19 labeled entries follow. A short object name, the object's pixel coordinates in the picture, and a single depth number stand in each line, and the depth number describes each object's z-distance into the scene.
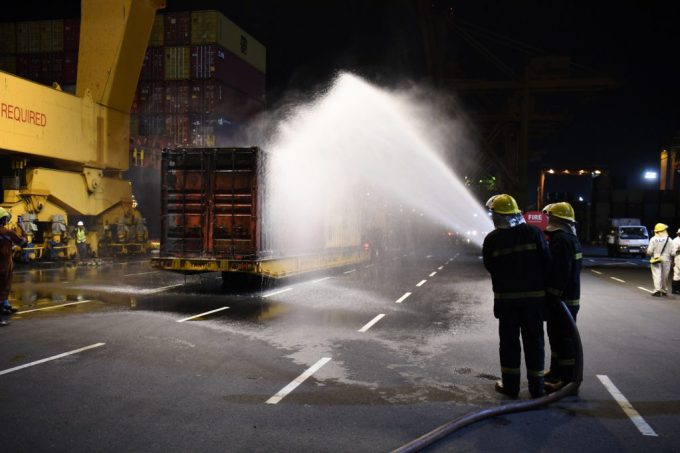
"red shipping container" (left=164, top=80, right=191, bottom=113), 43.72
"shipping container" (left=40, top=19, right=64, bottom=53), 43.91
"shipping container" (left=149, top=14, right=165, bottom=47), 44.41
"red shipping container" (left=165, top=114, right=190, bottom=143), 42.50
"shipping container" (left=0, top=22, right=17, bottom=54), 44.56
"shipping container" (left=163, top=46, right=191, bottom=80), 43.94
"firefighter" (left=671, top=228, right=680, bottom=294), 13.65
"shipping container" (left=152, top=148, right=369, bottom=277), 13.28
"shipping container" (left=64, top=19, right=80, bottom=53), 43.72
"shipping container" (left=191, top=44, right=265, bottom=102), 43.78
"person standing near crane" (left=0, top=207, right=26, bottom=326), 9.28
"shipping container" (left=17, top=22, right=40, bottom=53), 44.41
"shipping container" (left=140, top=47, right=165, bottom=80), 43.88
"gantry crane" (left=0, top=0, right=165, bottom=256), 20.70
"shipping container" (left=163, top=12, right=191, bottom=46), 44.66
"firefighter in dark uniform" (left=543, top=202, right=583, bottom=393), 5.49
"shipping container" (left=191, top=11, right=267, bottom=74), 44.47
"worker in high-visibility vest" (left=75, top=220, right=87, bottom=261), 23.42
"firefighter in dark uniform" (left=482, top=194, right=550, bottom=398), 5.30
